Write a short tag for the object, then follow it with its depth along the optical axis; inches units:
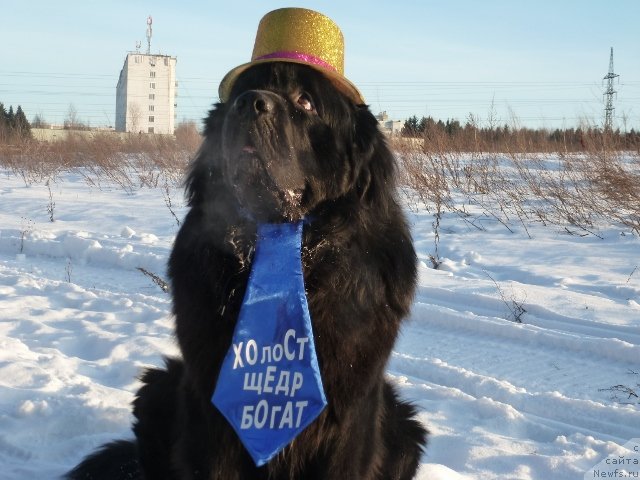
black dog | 83.7
